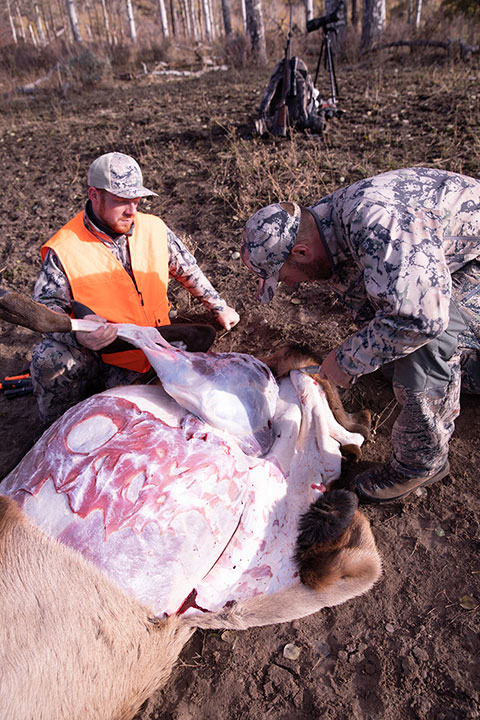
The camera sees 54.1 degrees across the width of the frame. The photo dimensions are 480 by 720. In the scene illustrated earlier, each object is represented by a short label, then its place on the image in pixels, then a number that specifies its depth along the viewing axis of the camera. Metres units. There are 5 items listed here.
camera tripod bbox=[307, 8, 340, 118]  7.16
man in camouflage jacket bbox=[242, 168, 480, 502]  2.12
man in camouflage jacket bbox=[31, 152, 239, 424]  3.07
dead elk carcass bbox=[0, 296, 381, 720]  1.88
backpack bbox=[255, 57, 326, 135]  6.50
